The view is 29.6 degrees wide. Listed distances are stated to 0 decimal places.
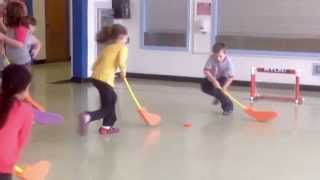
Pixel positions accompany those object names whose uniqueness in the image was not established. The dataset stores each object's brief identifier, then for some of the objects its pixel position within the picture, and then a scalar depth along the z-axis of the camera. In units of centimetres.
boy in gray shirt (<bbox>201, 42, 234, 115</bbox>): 652
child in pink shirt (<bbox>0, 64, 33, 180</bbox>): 274
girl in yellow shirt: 527
